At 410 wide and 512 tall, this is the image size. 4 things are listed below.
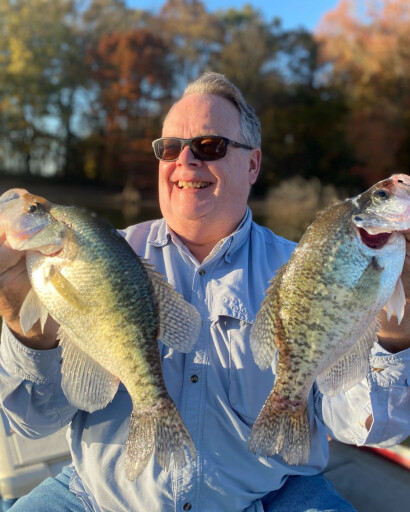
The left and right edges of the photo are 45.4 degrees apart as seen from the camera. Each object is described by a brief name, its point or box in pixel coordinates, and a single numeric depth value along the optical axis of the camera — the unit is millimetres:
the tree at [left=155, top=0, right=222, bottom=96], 34156
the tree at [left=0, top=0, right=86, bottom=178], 30531
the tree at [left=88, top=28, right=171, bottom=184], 31484
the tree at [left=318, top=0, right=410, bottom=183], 25922
